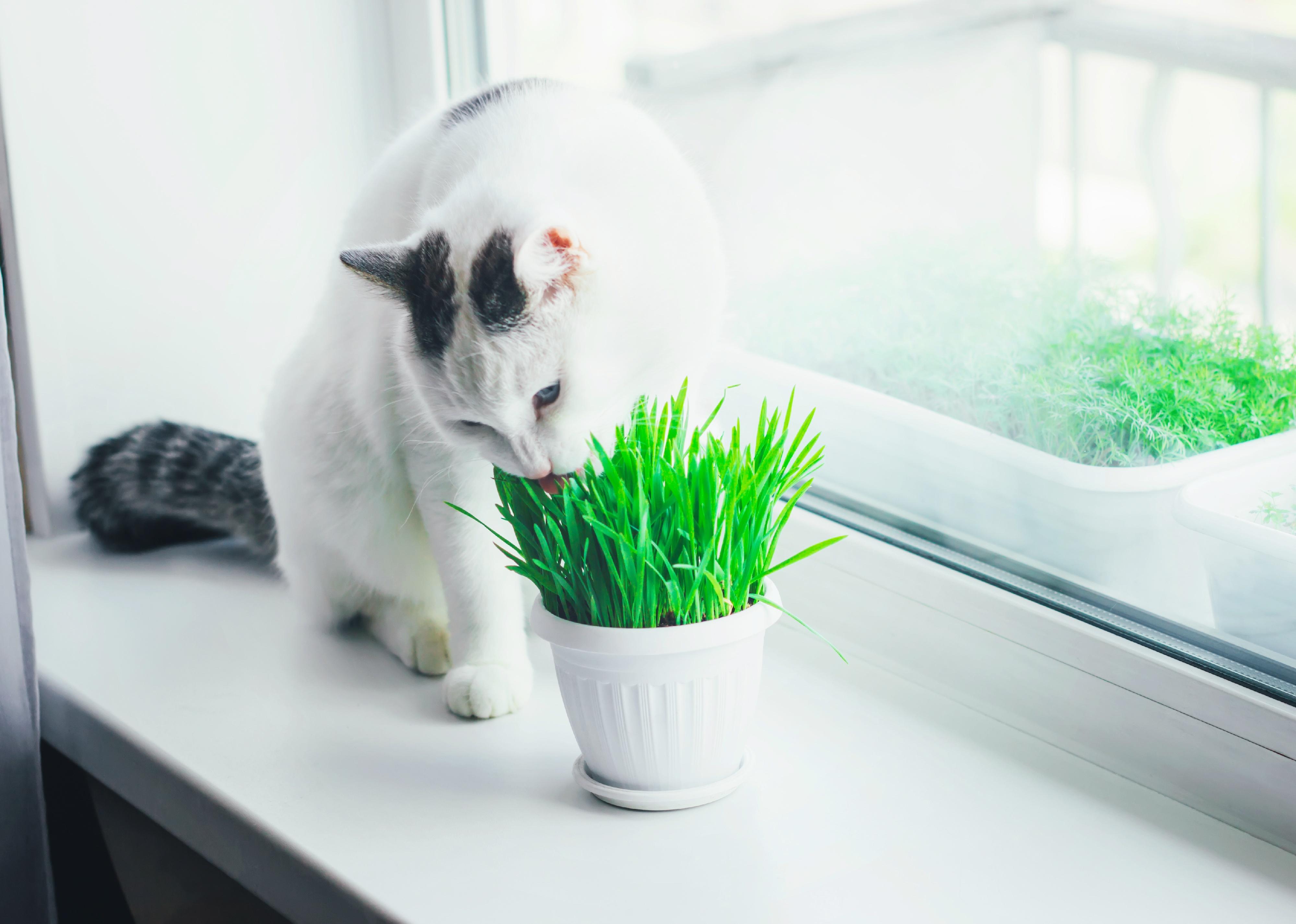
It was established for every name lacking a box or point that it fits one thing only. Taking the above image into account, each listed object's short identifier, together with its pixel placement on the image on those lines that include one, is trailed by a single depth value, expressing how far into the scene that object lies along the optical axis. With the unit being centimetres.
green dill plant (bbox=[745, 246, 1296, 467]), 156
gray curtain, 167
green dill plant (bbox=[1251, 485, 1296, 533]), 153
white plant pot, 150
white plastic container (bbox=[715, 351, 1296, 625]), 157
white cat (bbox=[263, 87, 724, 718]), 153
